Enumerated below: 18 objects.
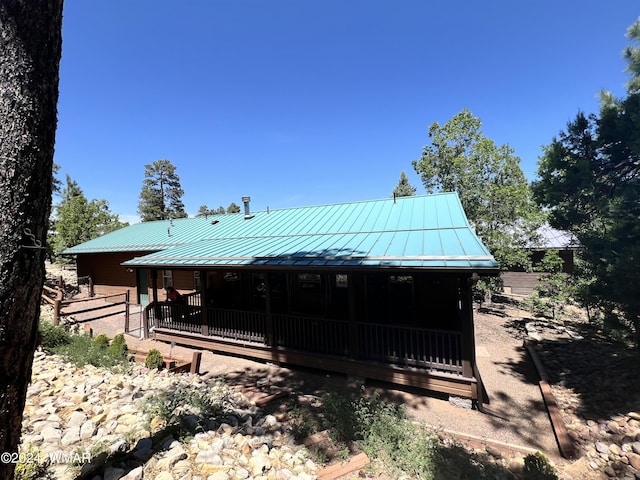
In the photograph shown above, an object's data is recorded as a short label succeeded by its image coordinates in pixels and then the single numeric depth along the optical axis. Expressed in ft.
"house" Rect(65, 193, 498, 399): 21.12
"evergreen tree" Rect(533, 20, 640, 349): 23.26
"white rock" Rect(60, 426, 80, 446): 12.39
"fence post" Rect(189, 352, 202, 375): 23.32
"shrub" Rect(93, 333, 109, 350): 25.83
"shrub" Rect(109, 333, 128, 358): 24.77
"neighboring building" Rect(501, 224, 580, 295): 58.85
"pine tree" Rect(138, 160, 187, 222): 158.10
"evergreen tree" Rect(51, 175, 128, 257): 79.05
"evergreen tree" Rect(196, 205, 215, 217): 201.85
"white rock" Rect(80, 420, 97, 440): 12.80
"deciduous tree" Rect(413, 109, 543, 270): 47.16
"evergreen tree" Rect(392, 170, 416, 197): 165.68
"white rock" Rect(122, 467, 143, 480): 10.07
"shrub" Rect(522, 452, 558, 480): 11.88
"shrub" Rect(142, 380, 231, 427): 14.28
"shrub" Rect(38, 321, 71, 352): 26.21
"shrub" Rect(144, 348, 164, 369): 23.43
